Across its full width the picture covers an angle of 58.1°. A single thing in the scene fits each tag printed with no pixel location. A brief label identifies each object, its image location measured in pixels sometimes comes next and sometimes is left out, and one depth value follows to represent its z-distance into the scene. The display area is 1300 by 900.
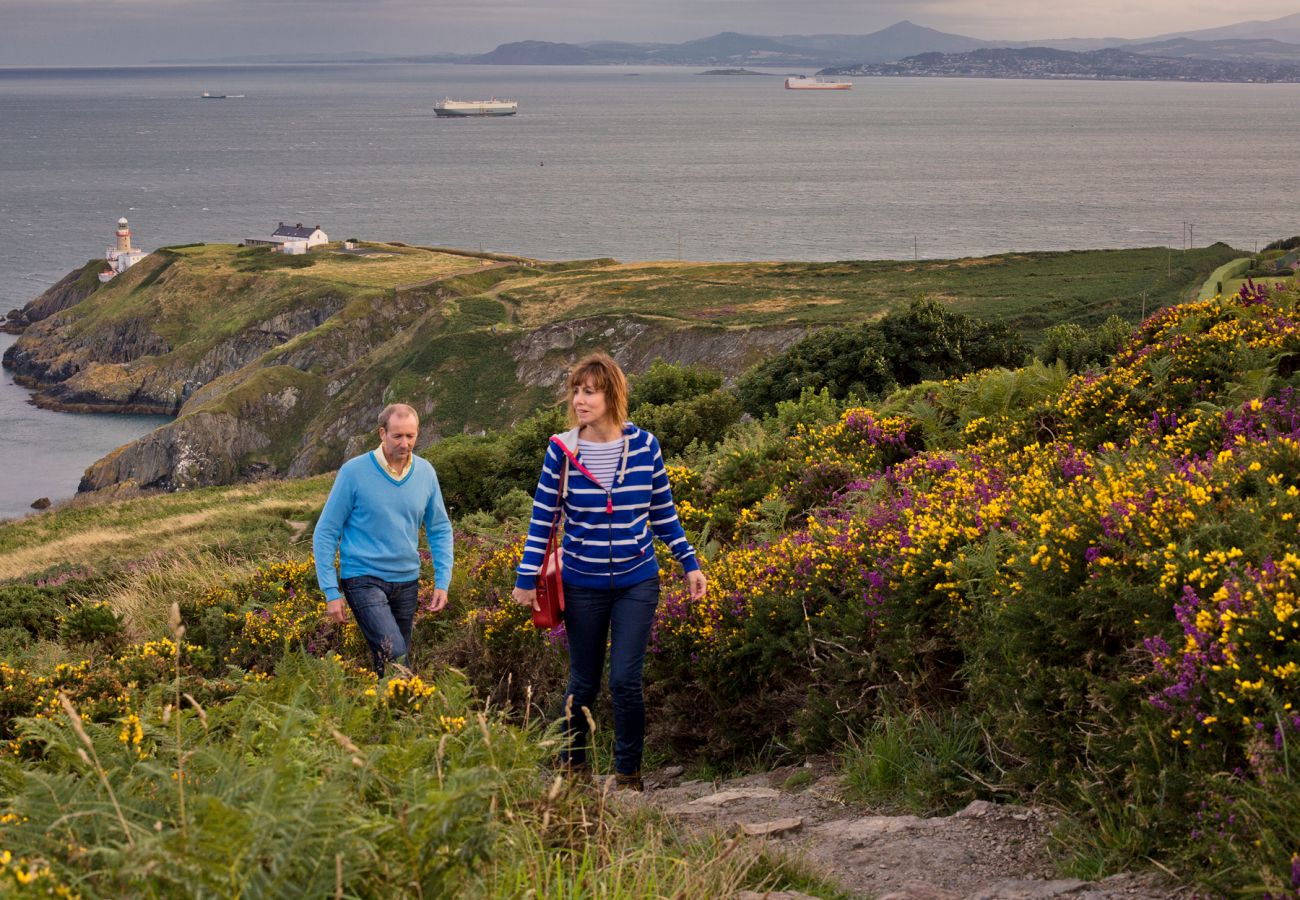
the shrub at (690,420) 18.38
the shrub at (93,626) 10.20
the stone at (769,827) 5.21
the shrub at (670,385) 21.53
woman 6.30
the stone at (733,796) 5.93
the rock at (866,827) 5.20
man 7.30
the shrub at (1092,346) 15.99
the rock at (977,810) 5.20
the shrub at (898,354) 21.62
